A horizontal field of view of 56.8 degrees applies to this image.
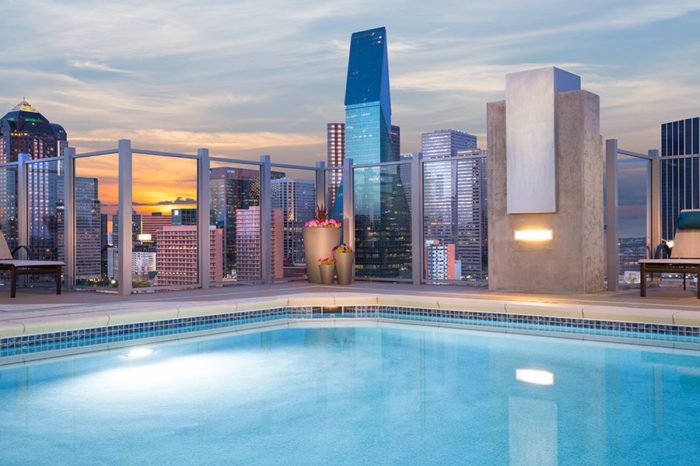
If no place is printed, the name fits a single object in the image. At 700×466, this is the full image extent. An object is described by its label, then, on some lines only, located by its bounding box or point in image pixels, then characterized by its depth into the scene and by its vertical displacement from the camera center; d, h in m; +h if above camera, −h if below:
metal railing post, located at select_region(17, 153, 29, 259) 10.66 +0.56
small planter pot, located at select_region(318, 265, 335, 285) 10.91 -0.65
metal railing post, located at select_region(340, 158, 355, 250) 11.77 +0.41
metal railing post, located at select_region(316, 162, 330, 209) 12.25 +0.94
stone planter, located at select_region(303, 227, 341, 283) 11.04 -0.18
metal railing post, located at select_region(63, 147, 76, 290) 9.71 +0.31
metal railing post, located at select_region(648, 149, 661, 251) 10.38 +0.52
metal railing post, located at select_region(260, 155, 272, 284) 11.24 +0.32
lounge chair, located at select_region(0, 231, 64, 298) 8.53 -0.40
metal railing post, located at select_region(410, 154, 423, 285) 10.84 +0.24
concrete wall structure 8.64 +0.17
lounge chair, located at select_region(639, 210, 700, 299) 8.12 -0.24
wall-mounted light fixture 8.87 -0.03
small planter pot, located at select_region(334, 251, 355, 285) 10.88 -0.53
